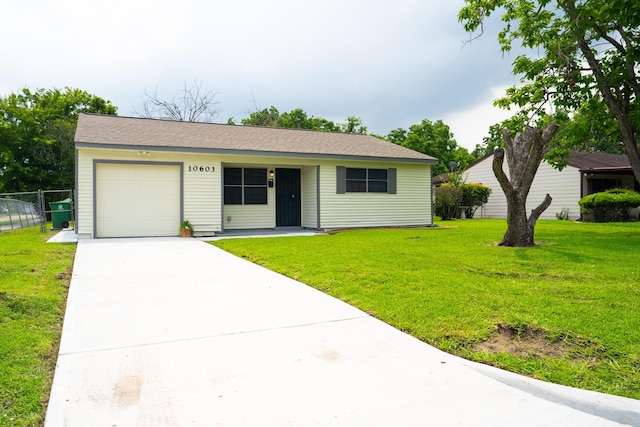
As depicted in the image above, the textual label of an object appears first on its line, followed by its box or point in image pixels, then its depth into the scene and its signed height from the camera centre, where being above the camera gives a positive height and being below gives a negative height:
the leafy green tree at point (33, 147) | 23.70 +3.73
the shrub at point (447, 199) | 20.47 +0.45
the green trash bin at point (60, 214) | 15.04 -0.17
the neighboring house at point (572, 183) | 19.56 +1.27
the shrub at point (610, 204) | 16.75 +0.14
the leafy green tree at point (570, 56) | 10.04 +4.12
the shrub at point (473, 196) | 21.50 +0.64
